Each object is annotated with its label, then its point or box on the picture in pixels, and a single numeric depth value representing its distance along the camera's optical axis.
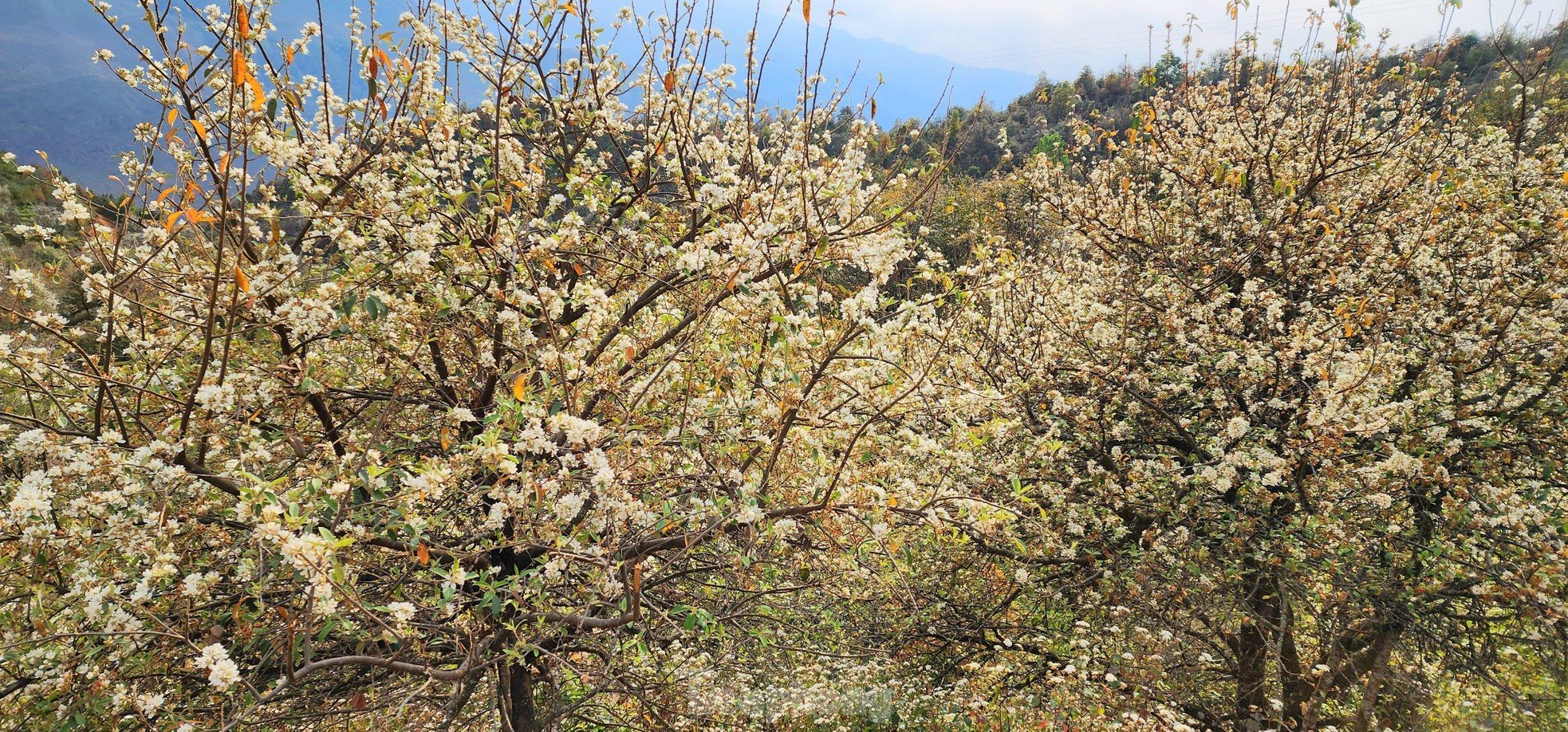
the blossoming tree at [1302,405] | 5.75
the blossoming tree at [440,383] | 2.85
